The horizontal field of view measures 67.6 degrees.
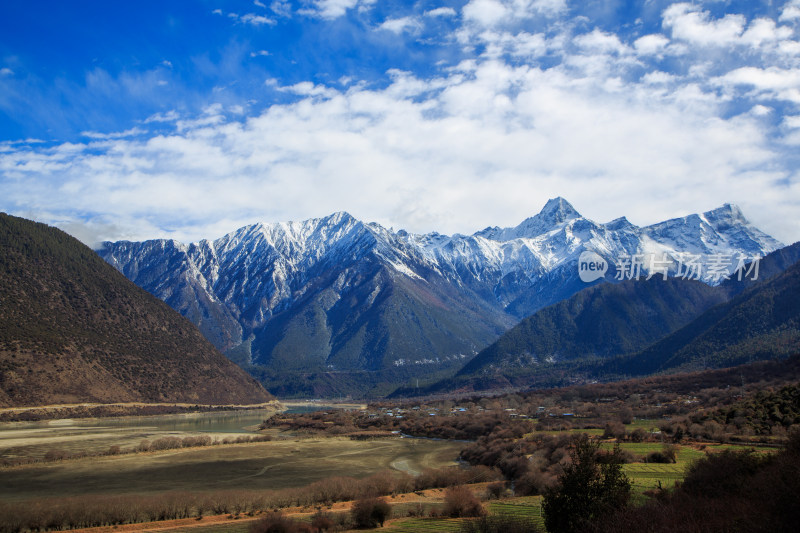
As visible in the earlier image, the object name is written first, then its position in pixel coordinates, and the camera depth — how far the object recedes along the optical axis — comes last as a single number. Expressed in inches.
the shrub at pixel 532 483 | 2209.6
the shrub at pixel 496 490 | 2231.2
